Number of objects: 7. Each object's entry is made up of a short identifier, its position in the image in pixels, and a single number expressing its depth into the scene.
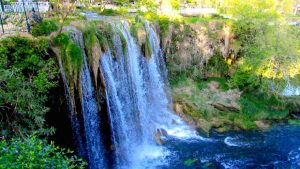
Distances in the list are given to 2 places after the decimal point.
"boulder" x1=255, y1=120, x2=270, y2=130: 19.69
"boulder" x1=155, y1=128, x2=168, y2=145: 17.58
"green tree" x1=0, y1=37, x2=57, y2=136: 9.00
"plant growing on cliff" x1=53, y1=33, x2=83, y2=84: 12.07
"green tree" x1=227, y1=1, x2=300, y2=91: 20.28
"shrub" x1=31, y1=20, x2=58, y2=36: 11.92
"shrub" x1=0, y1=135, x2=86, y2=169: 5.91
